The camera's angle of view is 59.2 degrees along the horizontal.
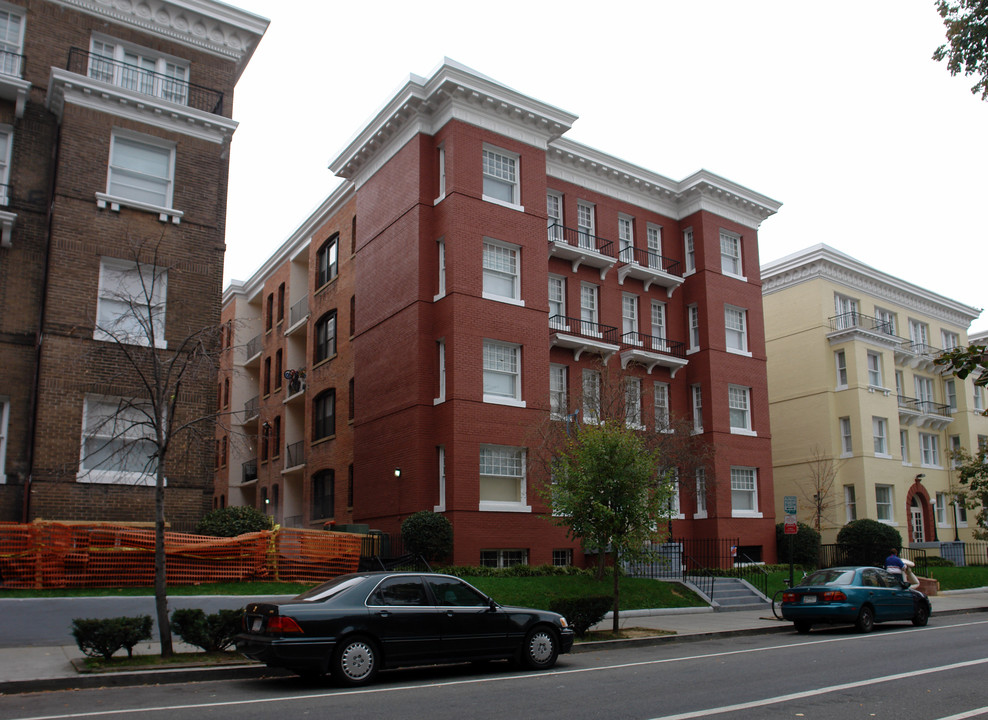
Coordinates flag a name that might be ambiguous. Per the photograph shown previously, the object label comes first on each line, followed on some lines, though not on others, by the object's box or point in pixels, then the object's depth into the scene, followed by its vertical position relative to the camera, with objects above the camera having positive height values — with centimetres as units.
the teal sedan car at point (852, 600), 1855 -171
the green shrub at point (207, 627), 1351 -152
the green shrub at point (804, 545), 3225 -89
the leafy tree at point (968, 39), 1172 +641
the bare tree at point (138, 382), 2006 +344
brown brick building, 1980 +744
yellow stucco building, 3978 +556
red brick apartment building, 2669 +726
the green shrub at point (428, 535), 2375 -25
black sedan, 1138 -142
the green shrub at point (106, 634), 1263 -151
